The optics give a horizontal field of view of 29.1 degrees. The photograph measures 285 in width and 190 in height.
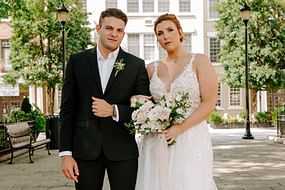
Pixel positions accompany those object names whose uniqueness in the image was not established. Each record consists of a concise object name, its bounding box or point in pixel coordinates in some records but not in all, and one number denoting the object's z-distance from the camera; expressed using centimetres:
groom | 364
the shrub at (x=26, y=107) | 2180
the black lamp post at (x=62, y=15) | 2102
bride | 411
